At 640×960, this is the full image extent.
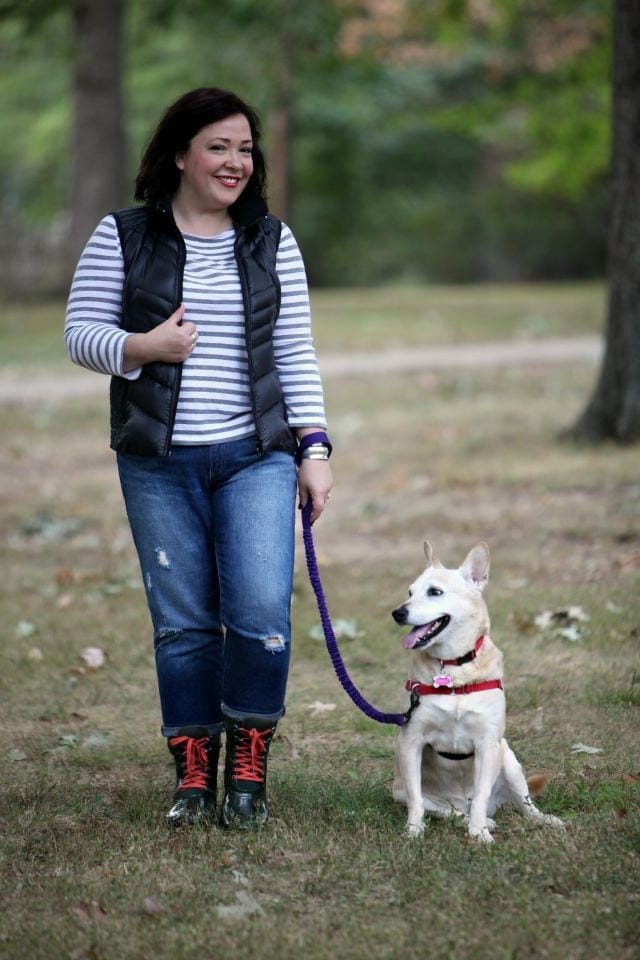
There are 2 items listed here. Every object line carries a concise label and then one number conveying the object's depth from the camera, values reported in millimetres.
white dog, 8031
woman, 7957
